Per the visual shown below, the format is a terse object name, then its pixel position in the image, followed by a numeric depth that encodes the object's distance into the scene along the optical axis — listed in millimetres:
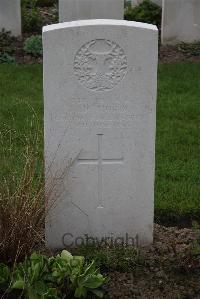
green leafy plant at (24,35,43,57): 10031
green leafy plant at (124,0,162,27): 11398
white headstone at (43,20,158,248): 4332
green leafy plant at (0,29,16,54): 10109
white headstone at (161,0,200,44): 10383
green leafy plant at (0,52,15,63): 9798
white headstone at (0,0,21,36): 10523
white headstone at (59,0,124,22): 10297
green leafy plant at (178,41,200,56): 10188
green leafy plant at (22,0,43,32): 11094
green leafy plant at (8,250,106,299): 3938
